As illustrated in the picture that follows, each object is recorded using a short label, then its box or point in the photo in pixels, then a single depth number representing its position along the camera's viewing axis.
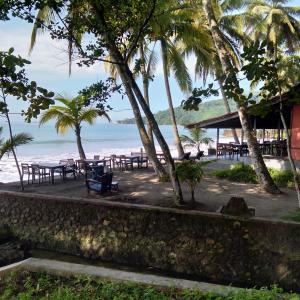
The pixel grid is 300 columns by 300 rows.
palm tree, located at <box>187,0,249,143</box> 22.23
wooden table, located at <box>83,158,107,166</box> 16.00
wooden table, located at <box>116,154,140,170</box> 17.15
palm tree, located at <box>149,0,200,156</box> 16.50
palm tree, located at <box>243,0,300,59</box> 25.44
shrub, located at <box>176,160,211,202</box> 9.68
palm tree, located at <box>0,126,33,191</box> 10.81
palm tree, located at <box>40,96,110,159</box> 17.48
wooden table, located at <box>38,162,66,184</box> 13.30
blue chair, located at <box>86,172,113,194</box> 11.14
